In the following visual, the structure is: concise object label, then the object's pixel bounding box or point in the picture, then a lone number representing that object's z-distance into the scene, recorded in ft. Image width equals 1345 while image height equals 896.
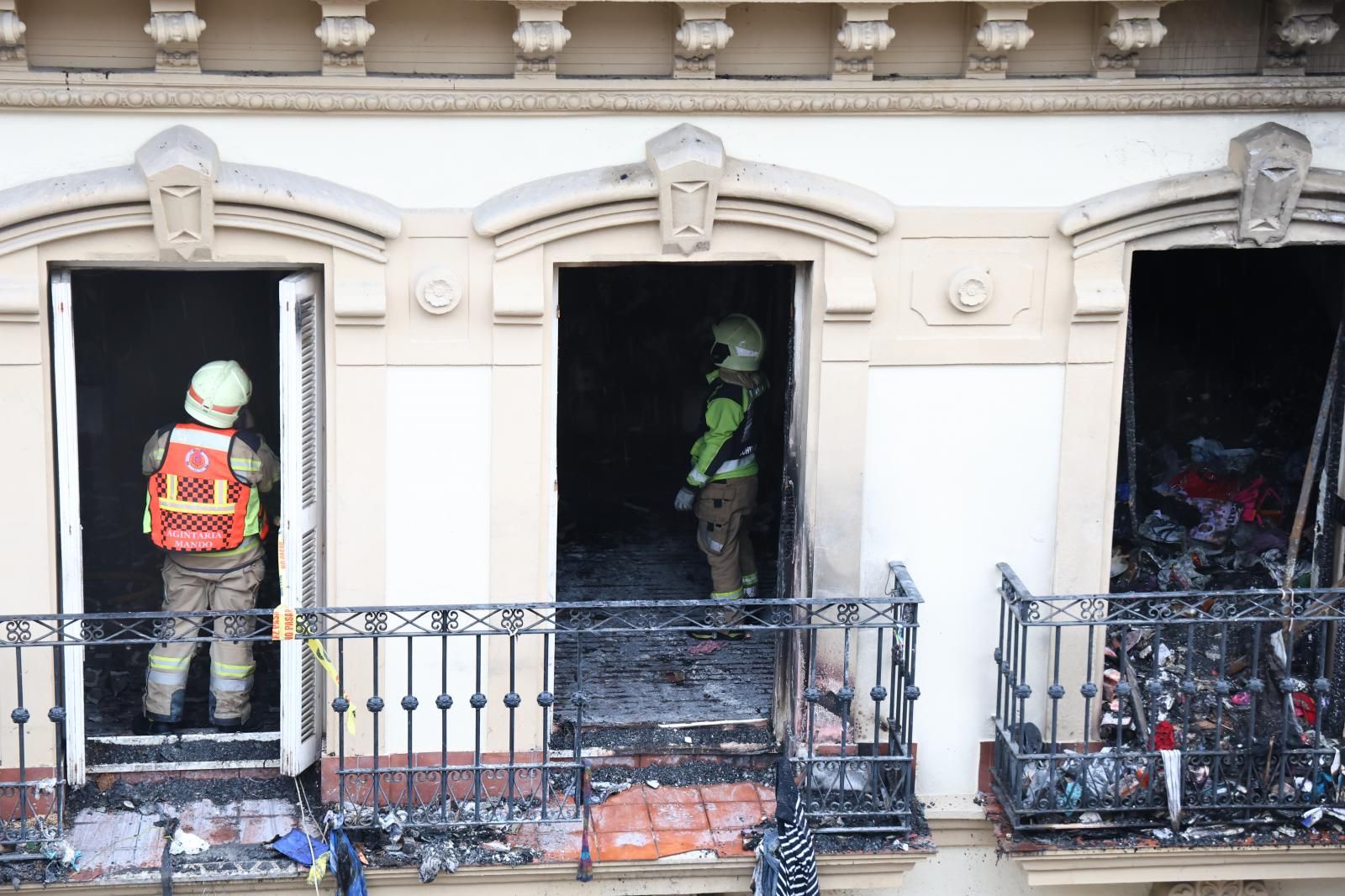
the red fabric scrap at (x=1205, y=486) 34.68
